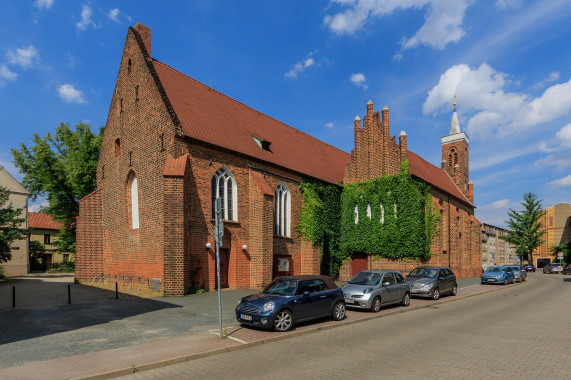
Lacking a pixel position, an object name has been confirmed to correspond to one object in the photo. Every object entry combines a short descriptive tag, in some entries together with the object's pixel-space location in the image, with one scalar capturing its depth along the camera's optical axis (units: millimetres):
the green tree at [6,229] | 22516
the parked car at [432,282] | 17312
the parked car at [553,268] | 50491
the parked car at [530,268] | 54475
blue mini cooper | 9820
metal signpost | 9319
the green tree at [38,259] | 43197
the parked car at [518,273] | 29812
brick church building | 17656
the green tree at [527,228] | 59844
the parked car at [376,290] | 13180
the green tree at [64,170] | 30203
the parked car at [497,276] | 26295
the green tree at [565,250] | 62344
